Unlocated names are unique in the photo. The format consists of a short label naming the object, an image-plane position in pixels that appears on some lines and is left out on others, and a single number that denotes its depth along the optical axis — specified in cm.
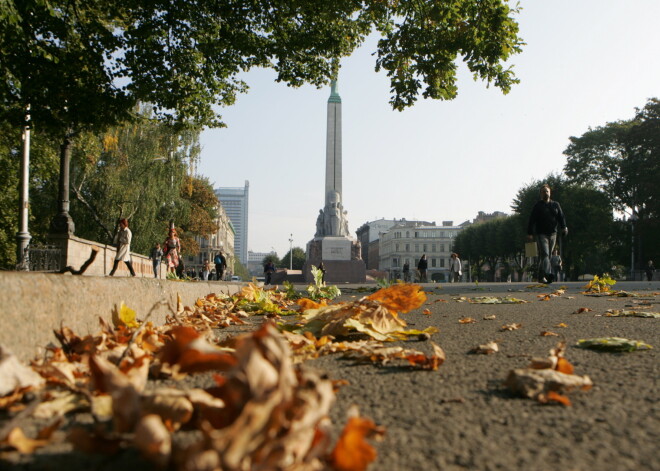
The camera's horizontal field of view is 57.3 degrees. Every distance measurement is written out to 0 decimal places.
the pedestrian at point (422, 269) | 3259
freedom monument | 4097
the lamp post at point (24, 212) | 1716
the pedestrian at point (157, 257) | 2358
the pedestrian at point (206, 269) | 3580
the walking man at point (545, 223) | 1180
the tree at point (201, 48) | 1018
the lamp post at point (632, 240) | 4400
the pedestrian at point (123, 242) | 1584
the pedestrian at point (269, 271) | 3719
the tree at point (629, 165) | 4088
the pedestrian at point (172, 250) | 2091
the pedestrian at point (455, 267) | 3180
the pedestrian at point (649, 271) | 4013
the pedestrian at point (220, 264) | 2923
